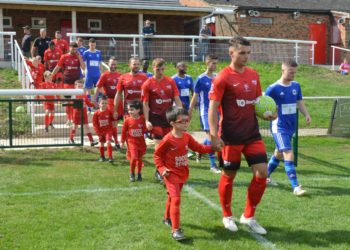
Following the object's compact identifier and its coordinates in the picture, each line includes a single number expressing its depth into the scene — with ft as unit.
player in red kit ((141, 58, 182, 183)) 25.99
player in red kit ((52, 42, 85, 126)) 44.55
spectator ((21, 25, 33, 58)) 63.10
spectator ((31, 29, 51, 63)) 57.72
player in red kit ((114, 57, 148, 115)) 29.78
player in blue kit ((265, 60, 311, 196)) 24.73
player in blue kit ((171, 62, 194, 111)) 34.47
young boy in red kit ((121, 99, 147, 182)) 27.35
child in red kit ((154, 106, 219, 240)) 18.38
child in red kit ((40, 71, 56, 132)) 41.97
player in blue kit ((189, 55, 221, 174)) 30.07
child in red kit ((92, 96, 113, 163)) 33.37
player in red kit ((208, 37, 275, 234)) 18.17
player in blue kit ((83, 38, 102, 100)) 47.47
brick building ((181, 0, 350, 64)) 98.63
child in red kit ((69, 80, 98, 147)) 38.70
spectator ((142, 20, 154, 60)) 72.79
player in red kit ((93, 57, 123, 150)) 35.73
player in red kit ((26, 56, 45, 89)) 50.98
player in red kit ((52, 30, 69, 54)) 54.13
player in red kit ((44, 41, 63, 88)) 51.72
